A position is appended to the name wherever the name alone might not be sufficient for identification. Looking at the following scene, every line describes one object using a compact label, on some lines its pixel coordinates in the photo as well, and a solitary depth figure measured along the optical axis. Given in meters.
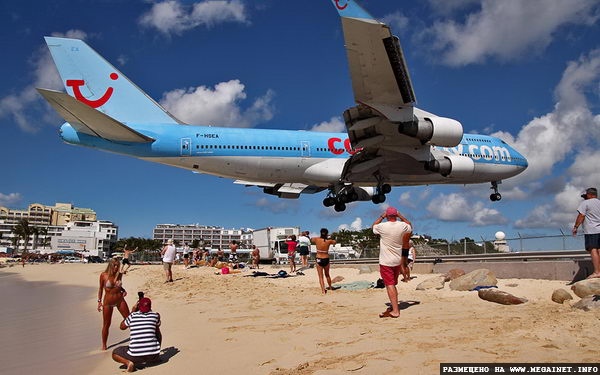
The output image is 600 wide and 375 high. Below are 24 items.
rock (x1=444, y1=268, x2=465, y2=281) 10.05
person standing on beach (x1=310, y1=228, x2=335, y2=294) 10.64
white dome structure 16.42
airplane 14.62
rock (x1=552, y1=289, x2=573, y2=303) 6.98
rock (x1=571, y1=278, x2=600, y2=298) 6.80
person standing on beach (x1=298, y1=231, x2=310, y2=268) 18.05
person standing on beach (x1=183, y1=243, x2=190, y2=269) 29.80
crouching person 5.57
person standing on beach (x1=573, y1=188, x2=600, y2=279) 7.41
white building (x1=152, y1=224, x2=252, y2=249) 174.69
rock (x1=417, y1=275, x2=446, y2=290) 9.66
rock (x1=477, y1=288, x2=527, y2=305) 6.96
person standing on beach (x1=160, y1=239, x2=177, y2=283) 18.05
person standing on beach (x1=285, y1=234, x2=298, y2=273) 18.26
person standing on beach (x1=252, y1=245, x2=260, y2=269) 23.62
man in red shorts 6.66
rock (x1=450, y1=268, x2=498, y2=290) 8.85
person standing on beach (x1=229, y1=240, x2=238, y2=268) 26.47
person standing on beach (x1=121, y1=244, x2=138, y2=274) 12.78
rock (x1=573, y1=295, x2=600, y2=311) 5.69
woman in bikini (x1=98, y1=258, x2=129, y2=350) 7.36
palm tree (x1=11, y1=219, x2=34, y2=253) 126.69
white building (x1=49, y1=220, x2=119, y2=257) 129.50
